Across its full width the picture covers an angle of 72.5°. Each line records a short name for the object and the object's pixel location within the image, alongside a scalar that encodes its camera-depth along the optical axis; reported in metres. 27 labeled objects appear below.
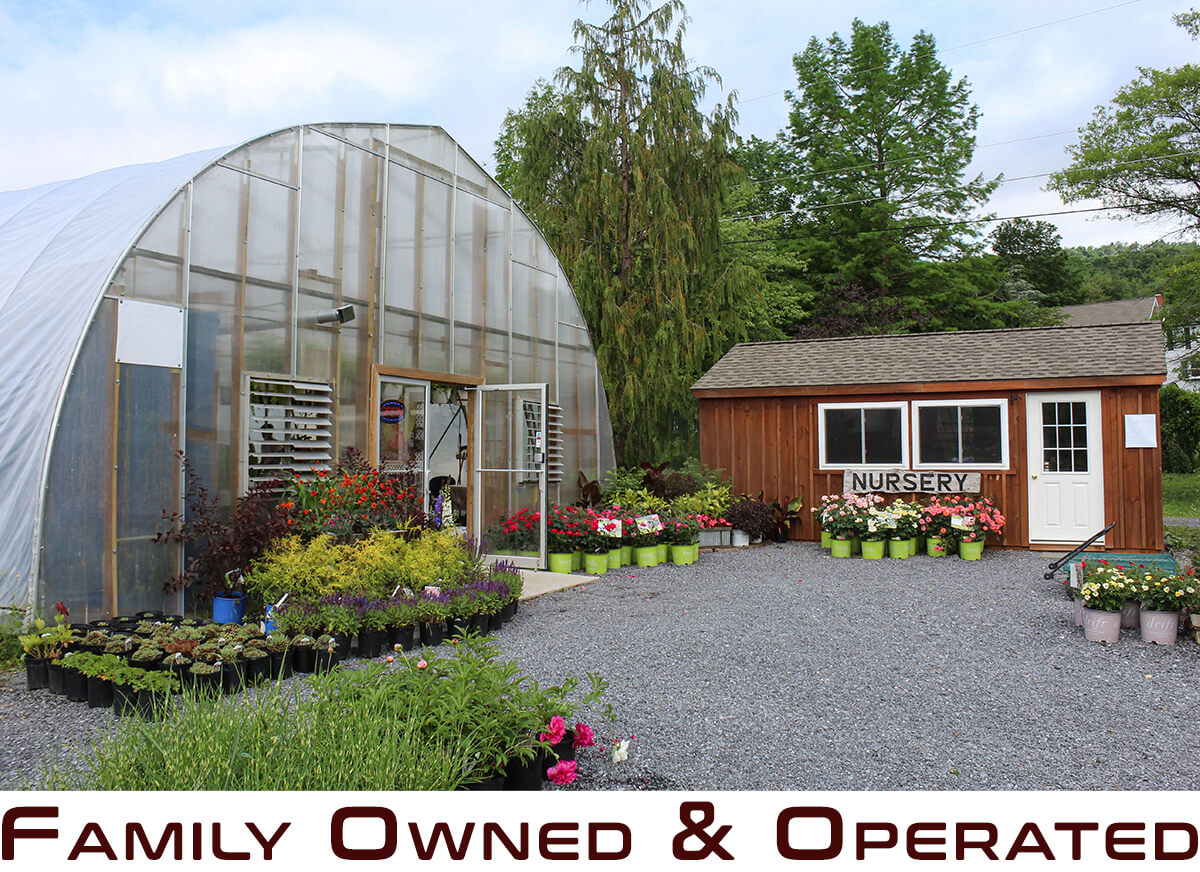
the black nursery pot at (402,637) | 5.61
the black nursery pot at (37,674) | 4.66
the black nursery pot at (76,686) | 4.44
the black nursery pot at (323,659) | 4.94
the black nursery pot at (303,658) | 4.94
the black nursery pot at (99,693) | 4.34
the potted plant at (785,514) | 11.86
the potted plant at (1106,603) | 5.83
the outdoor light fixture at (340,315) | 7.54
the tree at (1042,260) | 29.77
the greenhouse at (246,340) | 5.66
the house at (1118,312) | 31.16
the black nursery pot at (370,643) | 5.41
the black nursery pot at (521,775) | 3.18
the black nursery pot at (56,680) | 4.53
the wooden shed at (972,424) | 10.12
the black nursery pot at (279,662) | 4.80
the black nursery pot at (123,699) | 4.17
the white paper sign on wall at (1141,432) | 9.95
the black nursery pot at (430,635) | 5.77
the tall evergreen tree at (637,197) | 13.65
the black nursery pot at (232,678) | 4.48
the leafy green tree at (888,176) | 21.89
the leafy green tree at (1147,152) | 18.20
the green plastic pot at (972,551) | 9.84
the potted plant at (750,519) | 11.44
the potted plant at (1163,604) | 5.69
